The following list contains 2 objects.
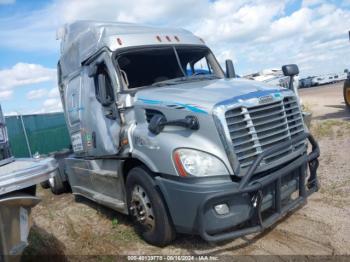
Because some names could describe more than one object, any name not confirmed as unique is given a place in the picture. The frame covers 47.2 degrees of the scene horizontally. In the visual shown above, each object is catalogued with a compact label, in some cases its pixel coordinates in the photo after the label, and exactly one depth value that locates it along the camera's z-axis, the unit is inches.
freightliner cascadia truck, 171.0
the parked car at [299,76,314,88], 1960.3
